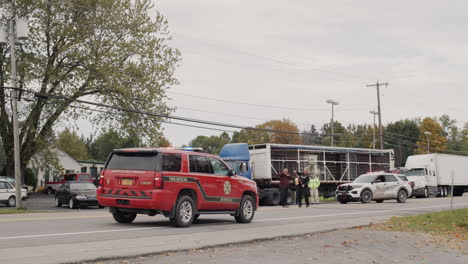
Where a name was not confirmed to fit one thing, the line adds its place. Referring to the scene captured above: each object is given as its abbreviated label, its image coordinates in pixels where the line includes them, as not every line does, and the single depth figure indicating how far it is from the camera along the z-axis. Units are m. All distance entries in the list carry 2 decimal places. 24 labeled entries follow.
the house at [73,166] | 65.69
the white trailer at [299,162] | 30.56
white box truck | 42.12
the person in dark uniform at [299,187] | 25.72
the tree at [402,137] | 109.94
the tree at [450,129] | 129.50
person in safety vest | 30.56
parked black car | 29.62
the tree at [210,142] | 162.14
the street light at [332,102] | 69.19
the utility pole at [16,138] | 25.67
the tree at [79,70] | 34.81
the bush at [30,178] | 53.91
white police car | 30.20
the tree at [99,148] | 128.25
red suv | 13.14
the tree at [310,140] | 106.70
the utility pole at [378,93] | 59.30
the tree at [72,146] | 94.54
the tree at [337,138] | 117.78
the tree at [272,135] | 96.32
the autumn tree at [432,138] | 98.31
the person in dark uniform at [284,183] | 26.47
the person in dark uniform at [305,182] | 26.09
